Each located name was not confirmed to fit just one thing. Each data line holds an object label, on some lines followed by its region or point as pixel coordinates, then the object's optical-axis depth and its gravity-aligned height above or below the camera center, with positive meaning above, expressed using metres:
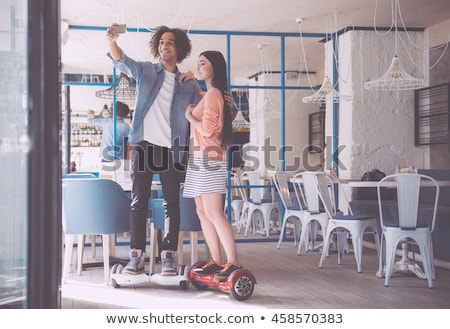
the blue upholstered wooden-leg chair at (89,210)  5.03 -0.39
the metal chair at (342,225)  5.59 -0.58
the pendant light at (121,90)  6.84 +0.86
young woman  4.54 +0.07
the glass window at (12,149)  2.68 +0.06
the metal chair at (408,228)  4.86 -0.53
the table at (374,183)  5.43 -0.20
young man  4.73 +0.32
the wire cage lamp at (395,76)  6.18 +0.87
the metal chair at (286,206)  7.11 -0.53
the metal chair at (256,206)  8.40 -0.61
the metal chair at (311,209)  6.36 -0.50
